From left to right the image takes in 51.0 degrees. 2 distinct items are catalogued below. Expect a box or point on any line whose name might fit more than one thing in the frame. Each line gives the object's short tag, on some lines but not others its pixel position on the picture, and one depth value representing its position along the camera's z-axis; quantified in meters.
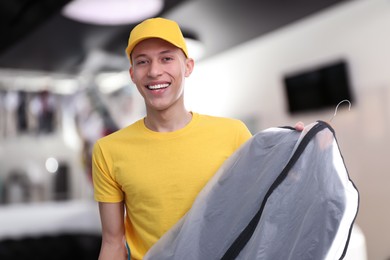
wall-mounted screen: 2.61
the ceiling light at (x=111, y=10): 2.30
